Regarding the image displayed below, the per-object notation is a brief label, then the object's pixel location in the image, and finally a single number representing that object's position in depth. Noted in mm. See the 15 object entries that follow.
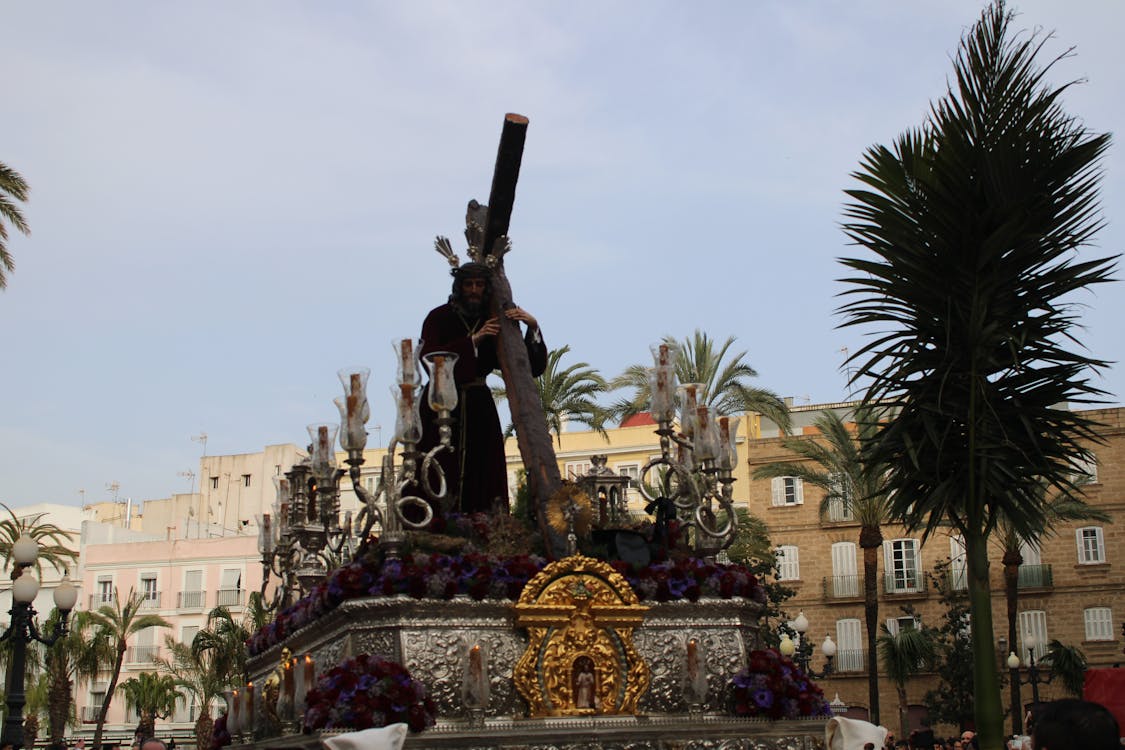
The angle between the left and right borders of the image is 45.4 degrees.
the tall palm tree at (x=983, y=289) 13023
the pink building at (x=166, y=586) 51375
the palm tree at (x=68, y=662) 36812
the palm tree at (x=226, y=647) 36031
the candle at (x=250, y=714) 12289
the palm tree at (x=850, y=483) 33344
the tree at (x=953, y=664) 41250
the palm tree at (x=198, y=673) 39344
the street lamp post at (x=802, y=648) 23578
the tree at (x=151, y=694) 43062
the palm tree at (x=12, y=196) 21531
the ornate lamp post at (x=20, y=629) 14258
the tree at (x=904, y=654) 41750
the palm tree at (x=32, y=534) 30875
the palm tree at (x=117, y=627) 38719
